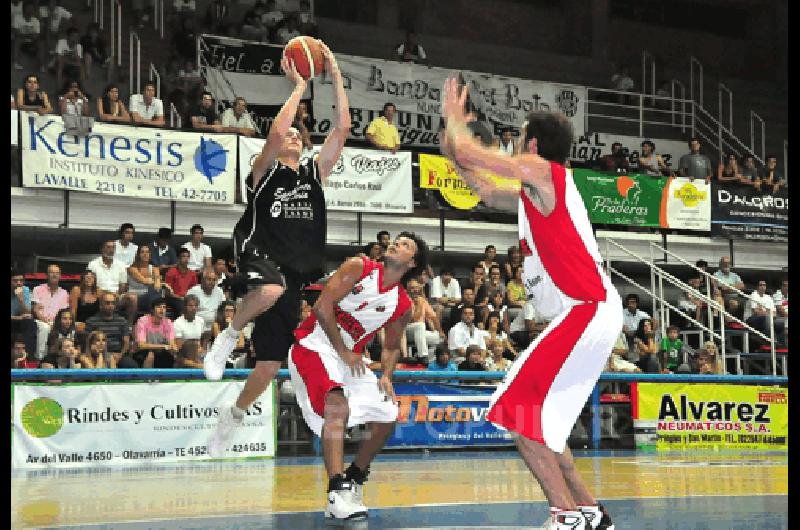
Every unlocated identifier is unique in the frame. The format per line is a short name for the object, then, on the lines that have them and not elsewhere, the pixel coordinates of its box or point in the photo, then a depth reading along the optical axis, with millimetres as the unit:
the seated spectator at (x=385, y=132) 20000
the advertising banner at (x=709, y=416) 15711
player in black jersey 7590
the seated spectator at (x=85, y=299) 15125
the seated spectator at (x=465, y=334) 16406
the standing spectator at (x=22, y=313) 14180
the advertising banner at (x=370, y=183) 18969
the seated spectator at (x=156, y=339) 14266
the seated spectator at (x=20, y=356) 13469
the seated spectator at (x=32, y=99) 16562
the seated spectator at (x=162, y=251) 16703
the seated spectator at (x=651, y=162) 22686
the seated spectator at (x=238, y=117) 18984
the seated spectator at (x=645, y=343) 17750
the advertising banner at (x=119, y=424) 12297
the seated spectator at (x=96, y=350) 13609
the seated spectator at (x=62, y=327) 13984
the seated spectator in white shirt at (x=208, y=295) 16028
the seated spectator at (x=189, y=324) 15148
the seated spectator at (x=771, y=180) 23516
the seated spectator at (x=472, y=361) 15570
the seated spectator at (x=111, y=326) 14703
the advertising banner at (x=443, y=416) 14391
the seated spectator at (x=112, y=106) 17469
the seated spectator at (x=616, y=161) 22062
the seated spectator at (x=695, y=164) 22672
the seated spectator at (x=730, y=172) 23658
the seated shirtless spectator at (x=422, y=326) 16422
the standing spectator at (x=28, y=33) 19062
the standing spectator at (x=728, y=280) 21156
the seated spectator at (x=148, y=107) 18141
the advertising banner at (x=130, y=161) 16656
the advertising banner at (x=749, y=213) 22531
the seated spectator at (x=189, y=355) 14203
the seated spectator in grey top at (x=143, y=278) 15781
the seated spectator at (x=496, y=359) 16141
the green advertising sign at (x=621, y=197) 21016
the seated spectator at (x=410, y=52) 23891
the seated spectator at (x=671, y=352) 17672
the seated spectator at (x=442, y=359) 15445
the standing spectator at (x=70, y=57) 18984
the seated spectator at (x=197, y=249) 16938
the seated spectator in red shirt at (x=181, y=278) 16188
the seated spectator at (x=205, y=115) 18391
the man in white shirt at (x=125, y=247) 16422
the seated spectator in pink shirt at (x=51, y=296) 14945
